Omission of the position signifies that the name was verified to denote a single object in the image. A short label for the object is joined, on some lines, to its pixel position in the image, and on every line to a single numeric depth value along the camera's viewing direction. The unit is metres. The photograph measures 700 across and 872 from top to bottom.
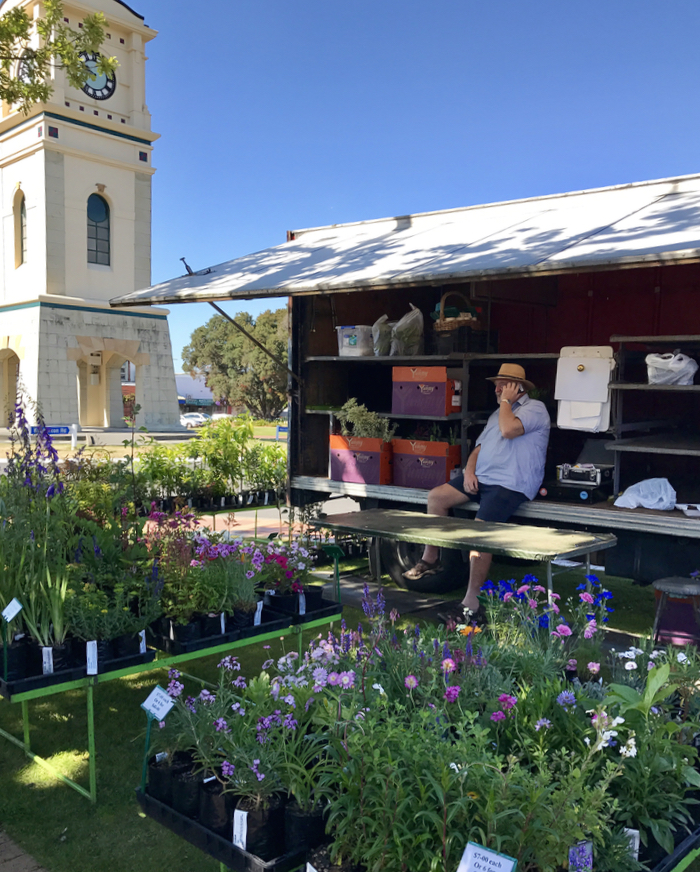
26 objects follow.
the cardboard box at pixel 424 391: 6.78
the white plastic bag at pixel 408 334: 7.20
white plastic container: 7.38
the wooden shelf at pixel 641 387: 5.46
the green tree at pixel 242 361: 48.12
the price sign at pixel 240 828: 2.31
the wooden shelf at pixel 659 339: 5.54
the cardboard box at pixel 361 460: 7.06
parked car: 47.34
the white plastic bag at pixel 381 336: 7.35
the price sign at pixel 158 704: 2.66
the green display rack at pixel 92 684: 3.24
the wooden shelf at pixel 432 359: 6.58
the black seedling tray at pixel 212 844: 2.26
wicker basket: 6.84
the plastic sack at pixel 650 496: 5.52
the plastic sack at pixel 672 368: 5.65
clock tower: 25.27
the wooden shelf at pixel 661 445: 5.52
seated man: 6.05
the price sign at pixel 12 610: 3.29
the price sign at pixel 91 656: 3.26
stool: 4.71
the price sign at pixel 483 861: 1.83
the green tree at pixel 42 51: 9.67
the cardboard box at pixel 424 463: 6.79
